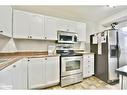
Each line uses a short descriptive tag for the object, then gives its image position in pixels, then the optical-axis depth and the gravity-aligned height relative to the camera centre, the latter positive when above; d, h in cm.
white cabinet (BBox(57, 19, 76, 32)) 212 +63
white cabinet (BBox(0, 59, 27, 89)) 96 -44
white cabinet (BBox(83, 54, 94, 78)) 229 -57
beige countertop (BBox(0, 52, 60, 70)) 104 -19
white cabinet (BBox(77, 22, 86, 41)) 244 +53
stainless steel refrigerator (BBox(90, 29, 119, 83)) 199 -24
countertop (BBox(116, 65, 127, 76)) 56 -19
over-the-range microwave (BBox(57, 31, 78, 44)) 215 +30
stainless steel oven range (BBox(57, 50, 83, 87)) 188 -58
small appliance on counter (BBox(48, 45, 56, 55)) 220 -7
